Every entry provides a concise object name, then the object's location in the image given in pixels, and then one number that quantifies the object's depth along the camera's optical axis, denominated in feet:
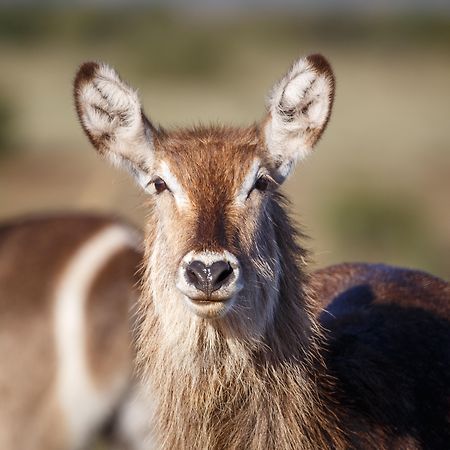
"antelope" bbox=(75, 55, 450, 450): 28.63
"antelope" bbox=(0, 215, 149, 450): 47.93
